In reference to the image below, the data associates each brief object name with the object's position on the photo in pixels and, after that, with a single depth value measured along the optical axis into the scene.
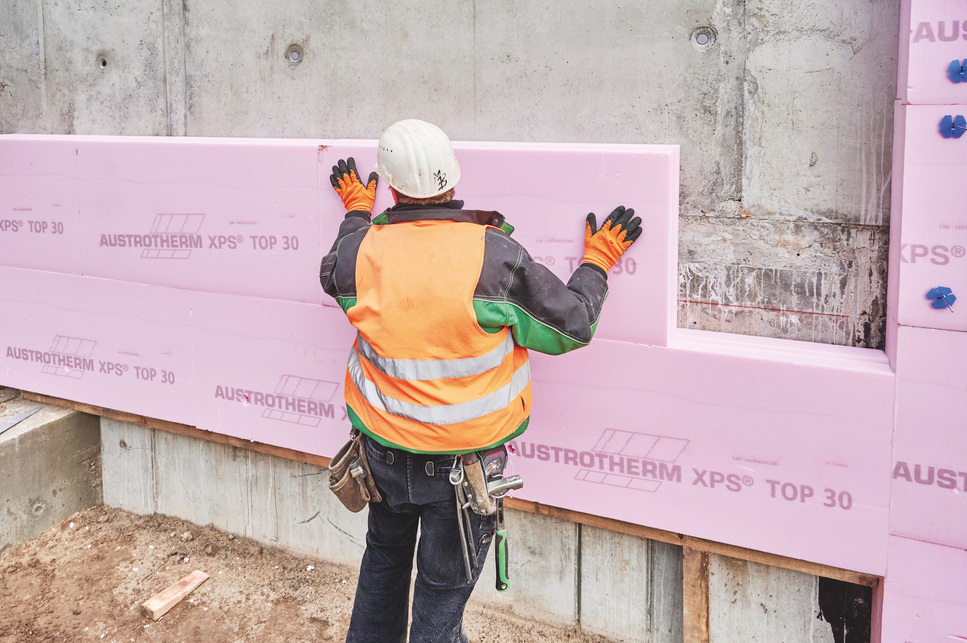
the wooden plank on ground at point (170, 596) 3.44
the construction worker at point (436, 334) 2.10
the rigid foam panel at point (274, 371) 3.30
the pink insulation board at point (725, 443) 2.49
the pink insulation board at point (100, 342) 3.71
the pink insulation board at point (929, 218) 2.26
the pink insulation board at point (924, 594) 2.42
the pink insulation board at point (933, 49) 2.20
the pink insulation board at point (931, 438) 2.34
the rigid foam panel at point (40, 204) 3.85
